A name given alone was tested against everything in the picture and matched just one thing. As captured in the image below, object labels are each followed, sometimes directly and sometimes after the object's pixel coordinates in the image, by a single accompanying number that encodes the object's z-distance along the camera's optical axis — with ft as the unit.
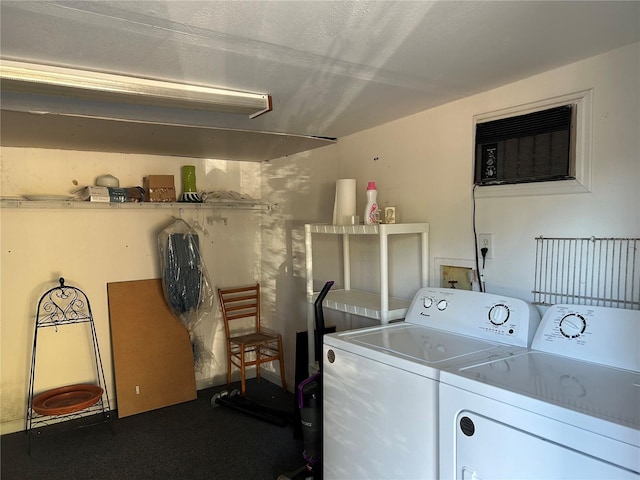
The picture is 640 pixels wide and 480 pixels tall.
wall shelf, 9.84
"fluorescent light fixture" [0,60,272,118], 5.44
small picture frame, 7.99
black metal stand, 10.02
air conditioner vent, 5.82
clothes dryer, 3.57
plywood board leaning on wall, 10.85
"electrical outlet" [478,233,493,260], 6.77
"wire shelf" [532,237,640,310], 5.23
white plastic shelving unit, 7.29
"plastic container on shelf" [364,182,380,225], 7.93
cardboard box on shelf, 10.99
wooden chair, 11.69
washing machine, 5.04
